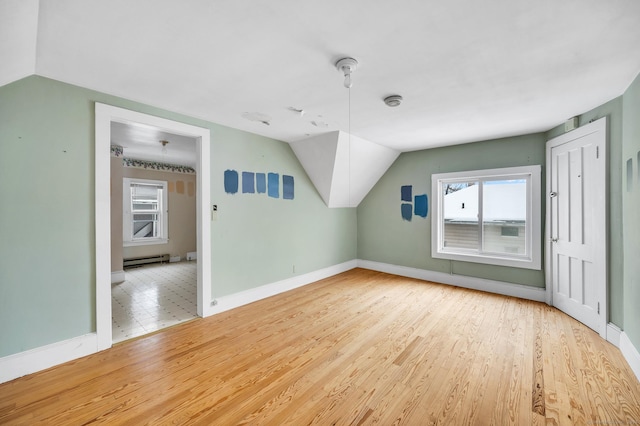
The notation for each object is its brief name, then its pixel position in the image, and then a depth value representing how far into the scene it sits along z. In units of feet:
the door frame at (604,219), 8.62
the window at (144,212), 19.81
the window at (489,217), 12.44
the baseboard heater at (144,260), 19.28
